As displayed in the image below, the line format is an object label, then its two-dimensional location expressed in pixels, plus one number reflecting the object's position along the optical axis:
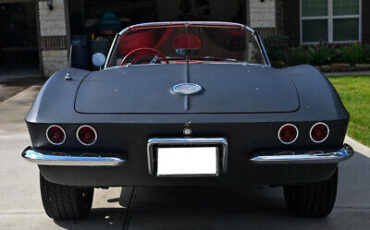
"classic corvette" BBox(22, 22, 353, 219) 3.36
